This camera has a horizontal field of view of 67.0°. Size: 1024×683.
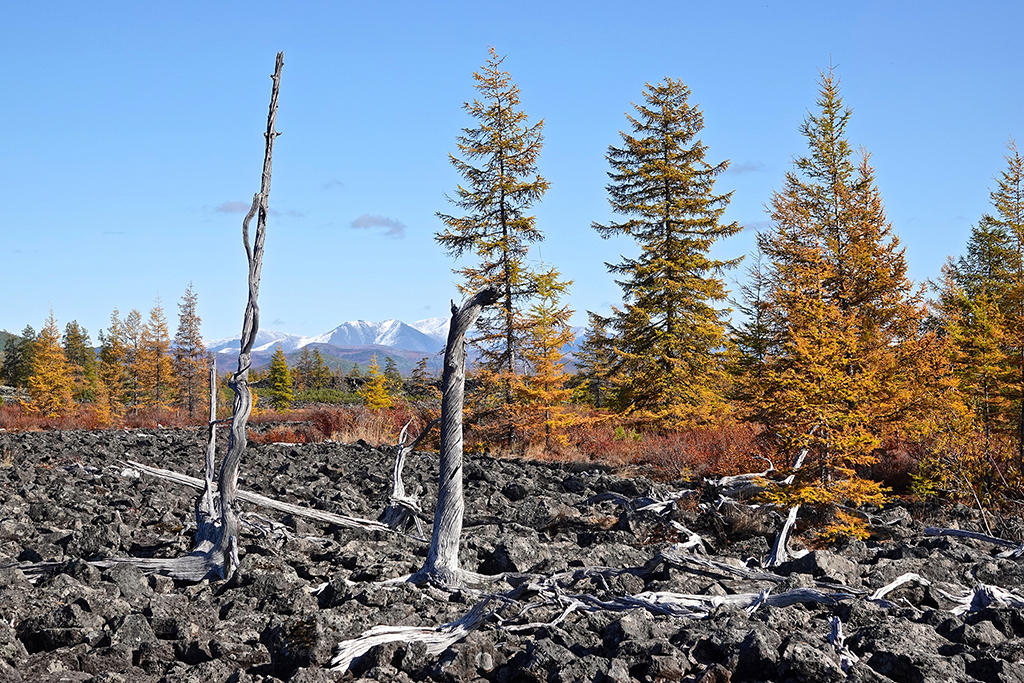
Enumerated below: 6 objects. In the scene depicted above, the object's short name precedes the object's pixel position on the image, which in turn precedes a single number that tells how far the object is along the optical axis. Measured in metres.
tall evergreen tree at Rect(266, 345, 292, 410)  54.44
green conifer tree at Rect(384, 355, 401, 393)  41.39
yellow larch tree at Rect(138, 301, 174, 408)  48.75
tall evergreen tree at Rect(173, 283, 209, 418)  47.02
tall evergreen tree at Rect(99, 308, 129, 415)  49.24
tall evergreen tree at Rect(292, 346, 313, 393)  78.50
